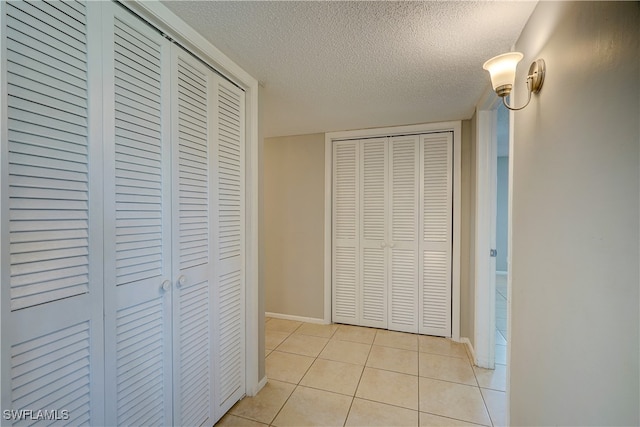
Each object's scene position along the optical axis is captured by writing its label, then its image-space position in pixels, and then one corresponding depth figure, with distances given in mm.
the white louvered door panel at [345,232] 3203
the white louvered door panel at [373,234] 3100
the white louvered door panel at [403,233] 2986
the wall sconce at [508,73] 1146
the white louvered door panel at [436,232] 2883
